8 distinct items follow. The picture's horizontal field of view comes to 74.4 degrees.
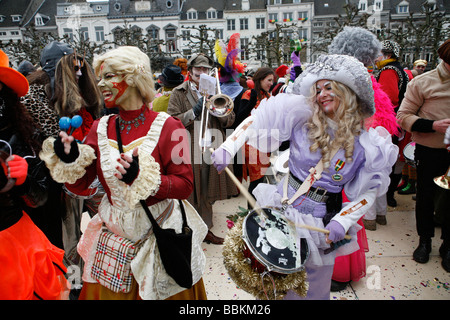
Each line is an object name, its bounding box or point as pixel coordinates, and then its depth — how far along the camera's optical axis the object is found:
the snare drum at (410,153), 3.81
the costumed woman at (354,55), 2.93
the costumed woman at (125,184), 1.75
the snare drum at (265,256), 1.68
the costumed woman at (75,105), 2.54
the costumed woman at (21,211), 1.60
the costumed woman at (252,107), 3.91
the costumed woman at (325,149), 1.87
